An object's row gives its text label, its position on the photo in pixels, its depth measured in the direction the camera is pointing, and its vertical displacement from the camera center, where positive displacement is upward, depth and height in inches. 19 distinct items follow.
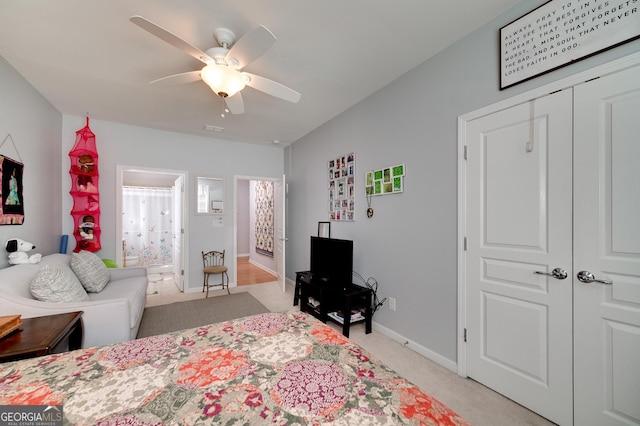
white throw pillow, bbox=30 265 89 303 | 78.0 -22.8
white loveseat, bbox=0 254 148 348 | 72.0 -28.1
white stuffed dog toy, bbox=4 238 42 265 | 89.9 -13.4
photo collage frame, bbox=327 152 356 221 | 134.4 +14.1
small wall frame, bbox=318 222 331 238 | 147.3 -9.2
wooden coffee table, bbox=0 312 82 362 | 56.0 -28.9
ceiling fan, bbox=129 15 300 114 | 62.7 +42.4
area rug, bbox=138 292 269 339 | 122.0 -52.7
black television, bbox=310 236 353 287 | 118.6 -23.0
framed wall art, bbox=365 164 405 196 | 106.8 +14.2
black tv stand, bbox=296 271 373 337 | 108.7 -40.1
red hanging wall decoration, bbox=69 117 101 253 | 136.8 +11.5
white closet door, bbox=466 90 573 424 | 63.7 -10.8
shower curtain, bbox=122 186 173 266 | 233.6 -10.3
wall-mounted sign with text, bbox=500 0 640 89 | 55.8 +42.5
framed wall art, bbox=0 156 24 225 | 89.9 +7.3
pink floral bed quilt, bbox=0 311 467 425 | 32.4 -25.0
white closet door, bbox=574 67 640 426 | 54.2 -7.5
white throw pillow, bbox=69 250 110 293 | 107.0 -24.4
